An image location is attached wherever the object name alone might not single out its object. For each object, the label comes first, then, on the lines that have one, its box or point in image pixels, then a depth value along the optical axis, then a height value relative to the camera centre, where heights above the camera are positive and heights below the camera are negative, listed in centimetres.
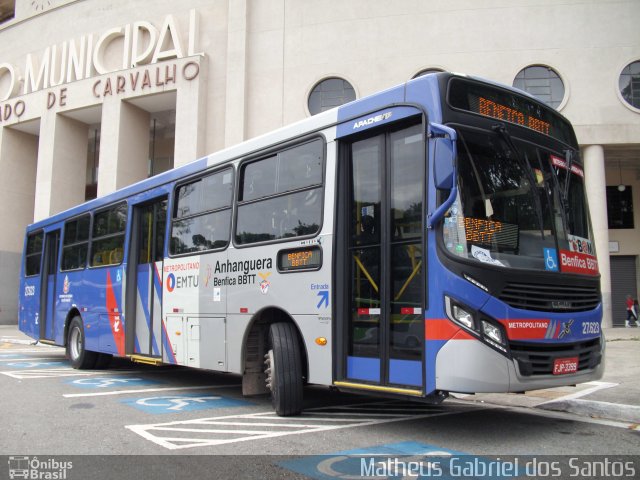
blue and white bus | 494 +56
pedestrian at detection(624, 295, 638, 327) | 2422 -6
